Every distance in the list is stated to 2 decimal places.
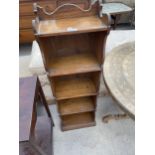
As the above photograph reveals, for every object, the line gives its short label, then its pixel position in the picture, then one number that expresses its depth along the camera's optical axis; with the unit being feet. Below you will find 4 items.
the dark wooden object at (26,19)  8.45
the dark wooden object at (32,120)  3.03
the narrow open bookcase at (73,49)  3.76
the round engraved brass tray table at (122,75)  3.42
